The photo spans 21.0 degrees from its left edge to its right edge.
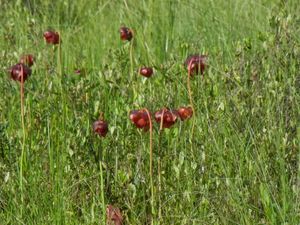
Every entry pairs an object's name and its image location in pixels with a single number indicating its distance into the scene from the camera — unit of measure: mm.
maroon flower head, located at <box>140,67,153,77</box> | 3182
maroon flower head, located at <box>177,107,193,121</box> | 2623
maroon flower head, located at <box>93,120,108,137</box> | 2699
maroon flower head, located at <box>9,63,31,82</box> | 2908
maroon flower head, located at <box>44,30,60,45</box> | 3467
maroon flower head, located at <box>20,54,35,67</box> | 3523
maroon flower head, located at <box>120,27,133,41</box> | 3611
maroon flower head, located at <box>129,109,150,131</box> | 2438
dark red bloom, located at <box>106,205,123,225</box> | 2545
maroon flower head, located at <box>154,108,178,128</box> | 2477
